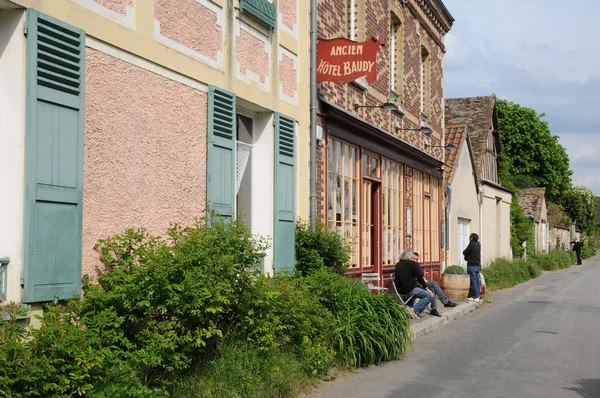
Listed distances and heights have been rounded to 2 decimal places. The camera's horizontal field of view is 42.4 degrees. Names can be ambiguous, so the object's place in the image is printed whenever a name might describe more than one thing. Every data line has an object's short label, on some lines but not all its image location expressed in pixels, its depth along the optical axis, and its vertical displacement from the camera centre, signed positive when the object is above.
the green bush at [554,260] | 38.56 -0.62
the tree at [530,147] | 58.50 +7.80
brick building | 13.04 +2.19
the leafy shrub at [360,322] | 9.20 -0.91
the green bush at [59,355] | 5.08 -0.74
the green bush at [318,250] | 10.93 -0.02
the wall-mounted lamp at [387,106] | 14.32 +2.66
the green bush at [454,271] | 18.36 -0.53
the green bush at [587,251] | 62.00 -0.26
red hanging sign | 11.62 +2.84
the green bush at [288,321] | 7.37 -0.74
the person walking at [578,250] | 47.86 -0.10
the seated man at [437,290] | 15.33 -0.82
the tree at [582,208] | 72.56 +4.05
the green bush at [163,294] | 6.30 -0.38
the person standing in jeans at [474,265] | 18.47 -0.39
